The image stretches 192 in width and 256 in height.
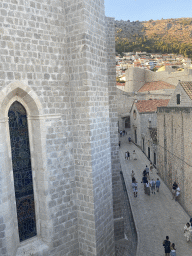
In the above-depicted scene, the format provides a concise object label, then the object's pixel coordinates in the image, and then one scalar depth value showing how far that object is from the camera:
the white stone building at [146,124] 19.33
